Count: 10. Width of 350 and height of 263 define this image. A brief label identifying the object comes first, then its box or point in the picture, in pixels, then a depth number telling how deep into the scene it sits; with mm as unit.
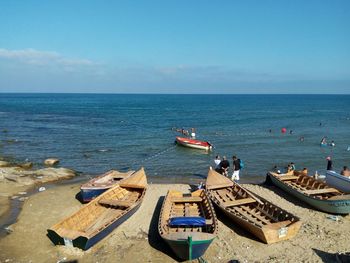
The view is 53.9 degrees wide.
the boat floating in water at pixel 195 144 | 36688
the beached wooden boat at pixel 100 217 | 13289
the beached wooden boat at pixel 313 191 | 16188
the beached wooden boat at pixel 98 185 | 18781
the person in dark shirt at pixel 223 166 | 21500
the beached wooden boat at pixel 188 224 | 12078
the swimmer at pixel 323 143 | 38356
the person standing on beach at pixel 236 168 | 21703
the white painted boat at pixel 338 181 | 17811
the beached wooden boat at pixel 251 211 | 13516
